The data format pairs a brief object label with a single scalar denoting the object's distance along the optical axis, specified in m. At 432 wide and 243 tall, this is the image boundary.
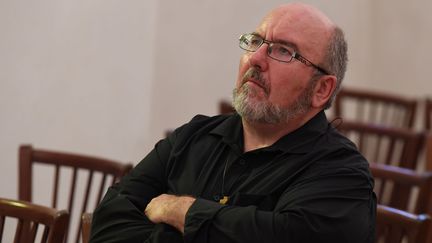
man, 3.58
